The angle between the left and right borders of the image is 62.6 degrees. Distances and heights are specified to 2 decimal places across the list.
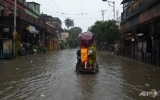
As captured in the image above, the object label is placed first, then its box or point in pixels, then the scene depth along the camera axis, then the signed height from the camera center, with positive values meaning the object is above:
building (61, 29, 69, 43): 66.10 +7.29
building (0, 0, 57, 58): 14.32 +3.47
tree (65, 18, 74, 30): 82.63 +16.07
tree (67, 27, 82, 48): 63.49 +5.02
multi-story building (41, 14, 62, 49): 50.32 +10.85
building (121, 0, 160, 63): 10.05 +2.43
